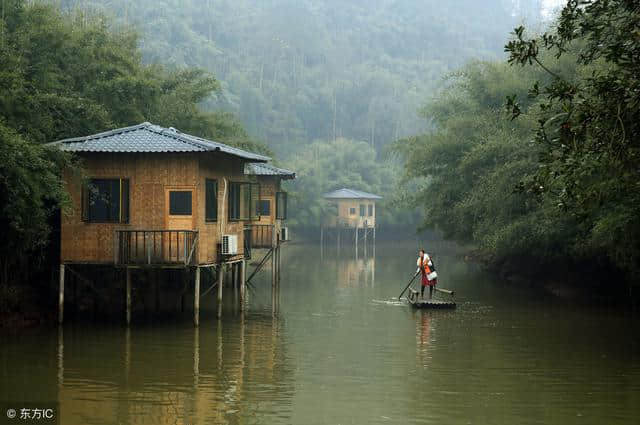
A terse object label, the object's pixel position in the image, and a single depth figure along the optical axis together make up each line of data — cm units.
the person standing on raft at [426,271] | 2977
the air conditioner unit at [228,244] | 2542
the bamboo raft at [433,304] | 2867
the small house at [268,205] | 3691
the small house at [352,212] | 8044
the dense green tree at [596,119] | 1202
